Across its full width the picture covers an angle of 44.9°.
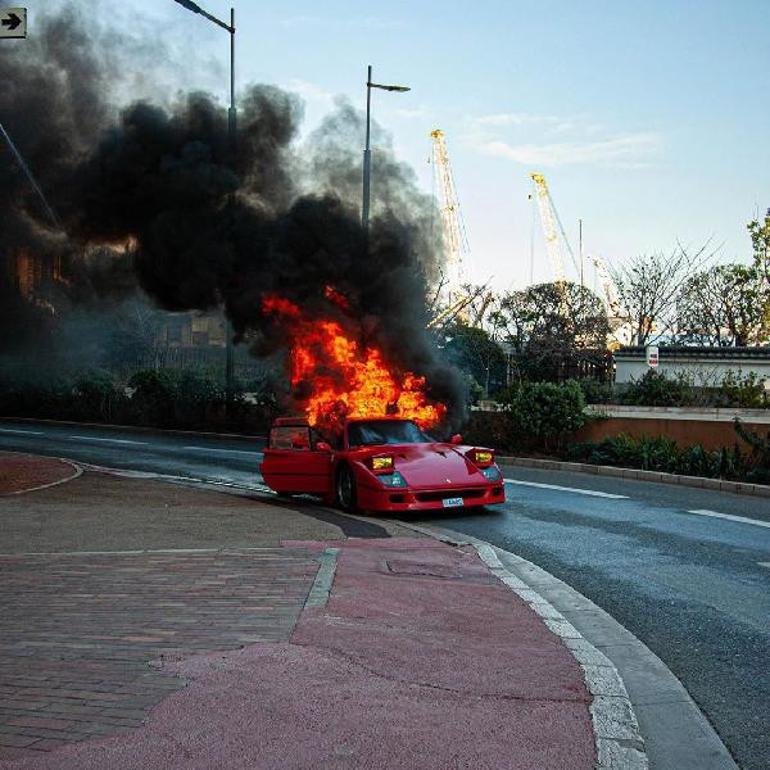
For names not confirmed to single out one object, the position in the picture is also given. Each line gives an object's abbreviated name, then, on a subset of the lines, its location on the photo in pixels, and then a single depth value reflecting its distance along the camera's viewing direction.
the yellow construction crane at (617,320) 47.55
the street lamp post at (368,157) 18.28
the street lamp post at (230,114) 18.48
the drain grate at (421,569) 7.30
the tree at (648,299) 46.22
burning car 11.14
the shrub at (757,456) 14.98
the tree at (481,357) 42.64
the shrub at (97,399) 32.72
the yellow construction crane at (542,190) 91.62
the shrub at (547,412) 19.50
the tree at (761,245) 37.50
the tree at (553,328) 43.75
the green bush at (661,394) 29.41
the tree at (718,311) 46.03
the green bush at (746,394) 28.50
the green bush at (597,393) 29.47
